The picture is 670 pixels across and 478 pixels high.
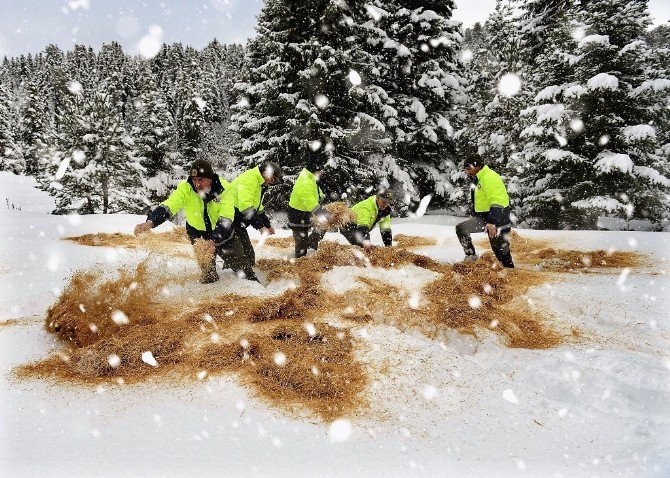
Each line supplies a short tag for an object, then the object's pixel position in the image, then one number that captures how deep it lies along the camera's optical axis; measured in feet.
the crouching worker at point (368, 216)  26.89
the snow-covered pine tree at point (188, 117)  139.44
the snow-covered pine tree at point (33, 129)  170.29
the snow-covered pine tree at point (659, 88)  42.96
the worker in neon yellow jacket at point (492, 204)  23.08
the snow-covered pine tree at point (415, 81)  60.03
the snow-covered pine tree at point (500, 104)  70.54
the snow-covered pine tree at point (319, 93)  48.03
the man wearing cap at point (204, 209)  18.44
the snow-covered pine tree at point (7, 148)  156.97
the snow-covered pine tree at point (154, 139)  122.72
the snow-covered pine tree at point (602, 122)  44.21
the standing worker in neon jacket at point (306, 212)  25.11
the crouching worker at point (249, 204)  21.84
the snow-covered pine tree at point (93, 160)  81.61
